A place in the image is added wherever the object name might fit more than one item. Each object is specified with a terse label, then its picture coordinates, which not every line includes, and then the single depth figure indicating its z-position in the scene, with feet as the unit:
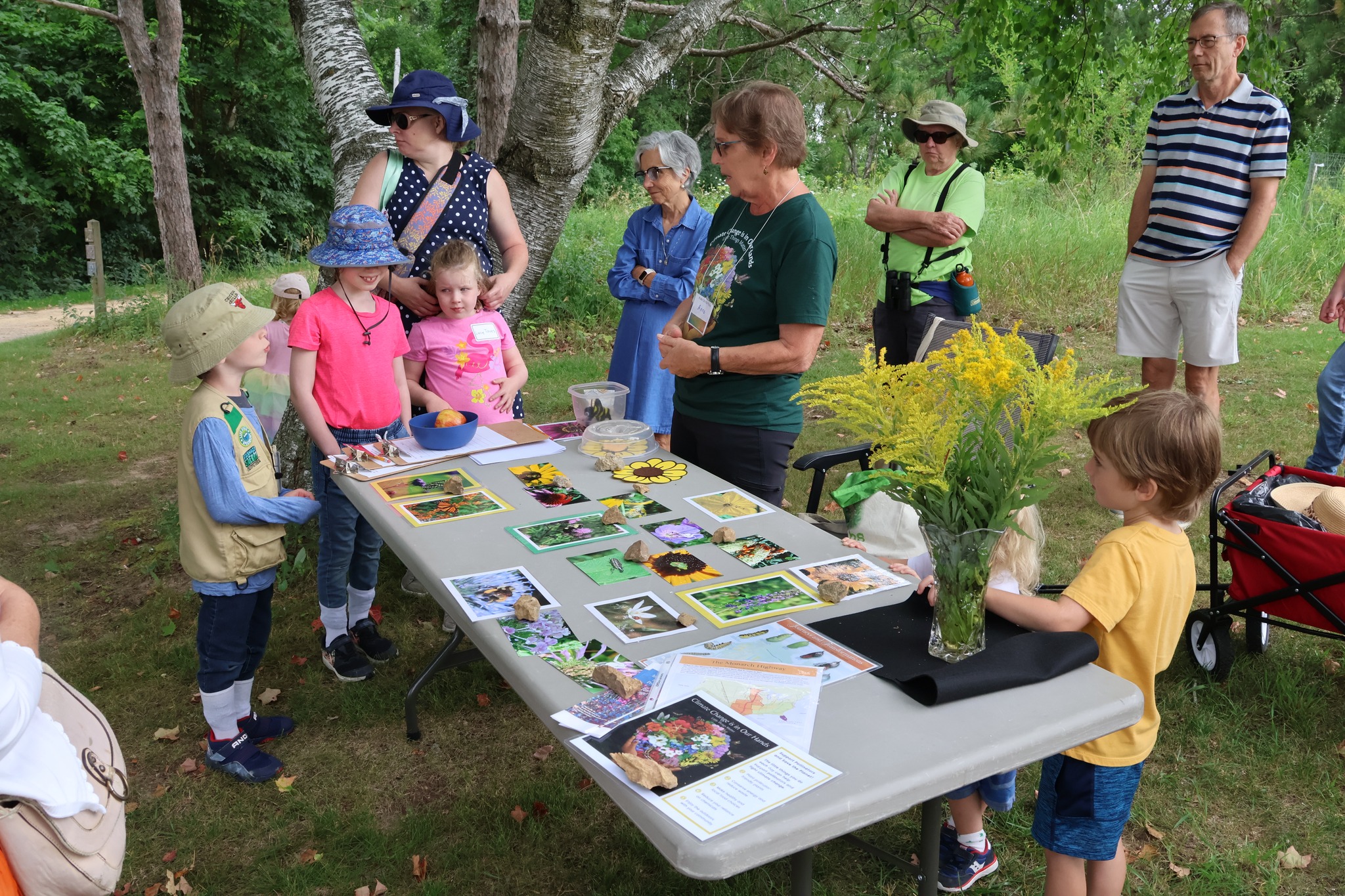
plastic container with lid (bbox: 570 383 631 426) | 10.54
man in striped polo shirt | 13.65
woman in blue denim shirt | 13.53
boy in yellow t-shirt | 5.87
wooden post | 34.96
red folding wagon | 9.45
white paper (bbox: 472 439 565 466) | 9.72
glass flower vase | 5.40
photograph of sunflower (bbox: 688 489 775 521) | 8.18
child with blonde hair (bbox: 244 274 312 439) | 13.61
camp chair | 11.22
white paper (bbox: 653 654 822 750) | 5.08
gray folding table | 4.30
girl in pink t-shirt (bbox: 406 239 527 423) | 11.41
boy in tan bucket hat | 8.45
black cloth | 5.24
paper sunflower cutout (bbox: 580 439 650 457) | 9.64
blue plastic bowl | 9.87
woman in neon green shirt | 14.53
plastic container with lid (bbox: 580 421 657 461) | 9.66
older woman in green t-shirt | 8.44
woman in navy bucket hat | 11.19
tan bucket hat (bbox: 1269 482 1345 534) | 9.68
